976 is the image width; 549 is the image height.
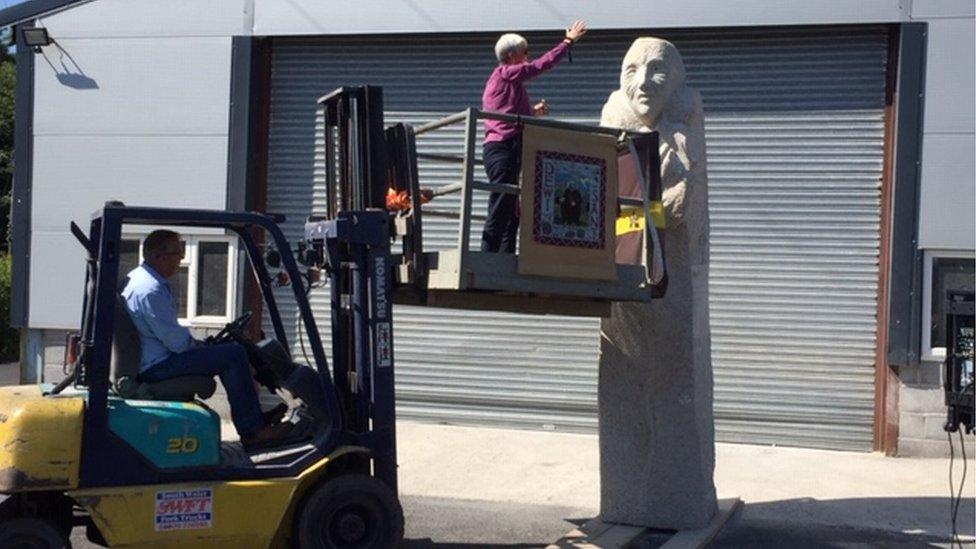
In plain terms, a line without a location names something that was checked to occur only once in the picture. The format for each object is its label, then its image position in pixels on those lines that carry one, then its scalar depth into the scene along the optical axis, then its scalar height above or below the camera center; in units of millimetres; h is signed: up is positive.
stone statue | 9469 -538
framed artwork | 8242 +476
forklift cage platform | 8117 +414
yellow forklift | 7281 -806
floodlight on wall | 14367 +2414
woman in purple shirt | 8992 +1046
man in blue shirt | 7586 -440
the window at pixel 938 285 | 12414 +74
